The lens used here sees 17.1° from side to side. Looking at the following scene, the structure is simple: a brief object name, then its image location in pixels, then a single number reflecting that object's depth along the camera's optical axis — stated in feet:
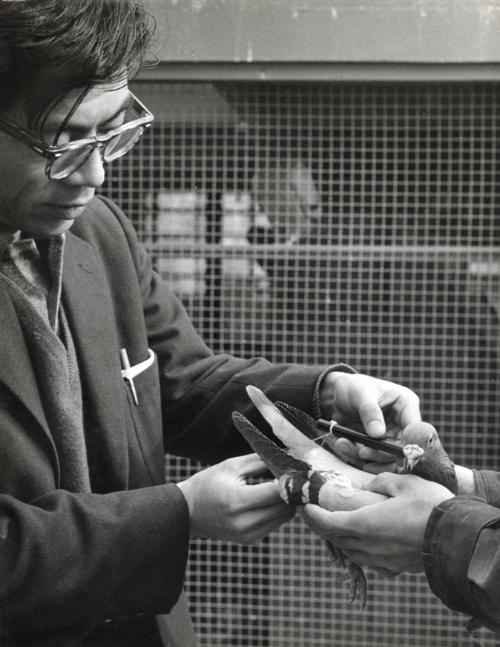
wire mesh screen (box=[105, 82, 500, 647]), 7.03
